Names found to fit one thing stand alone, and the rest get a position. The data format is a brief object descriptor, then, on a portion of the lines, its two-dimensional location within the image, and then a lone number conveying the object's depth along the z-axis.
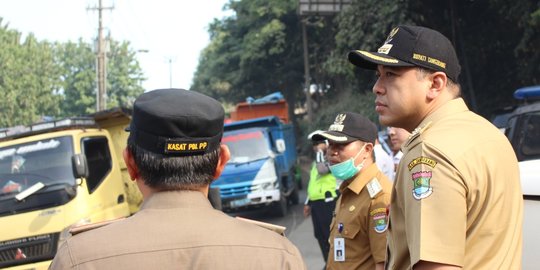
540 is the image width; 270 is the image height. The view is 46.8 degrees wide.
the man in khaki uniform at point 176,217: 1.53
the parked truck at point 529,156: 2.66
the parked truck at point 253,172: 13.95
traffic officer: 6.59
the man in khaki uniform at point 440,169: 1.78
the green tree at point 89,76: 62.59
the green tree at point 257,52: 31.23
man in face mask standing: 3.27
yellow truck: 6.77
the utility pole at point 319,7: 26.11
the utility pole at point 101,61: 32.56
